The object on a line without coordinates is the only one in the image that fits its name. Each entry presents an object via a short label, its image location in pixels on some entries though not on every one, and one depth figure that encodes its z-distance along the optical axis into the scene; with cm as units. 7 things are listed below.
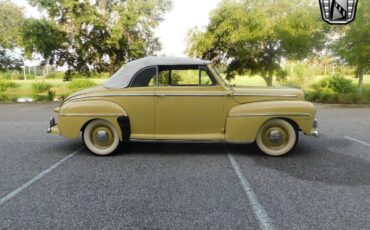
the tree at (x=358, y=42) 1534
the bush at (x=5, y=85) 2638
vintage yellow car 580
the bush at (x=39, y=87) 2691
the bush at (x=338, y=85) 1942
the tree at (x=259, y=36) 1939
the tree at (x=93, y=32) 1916
